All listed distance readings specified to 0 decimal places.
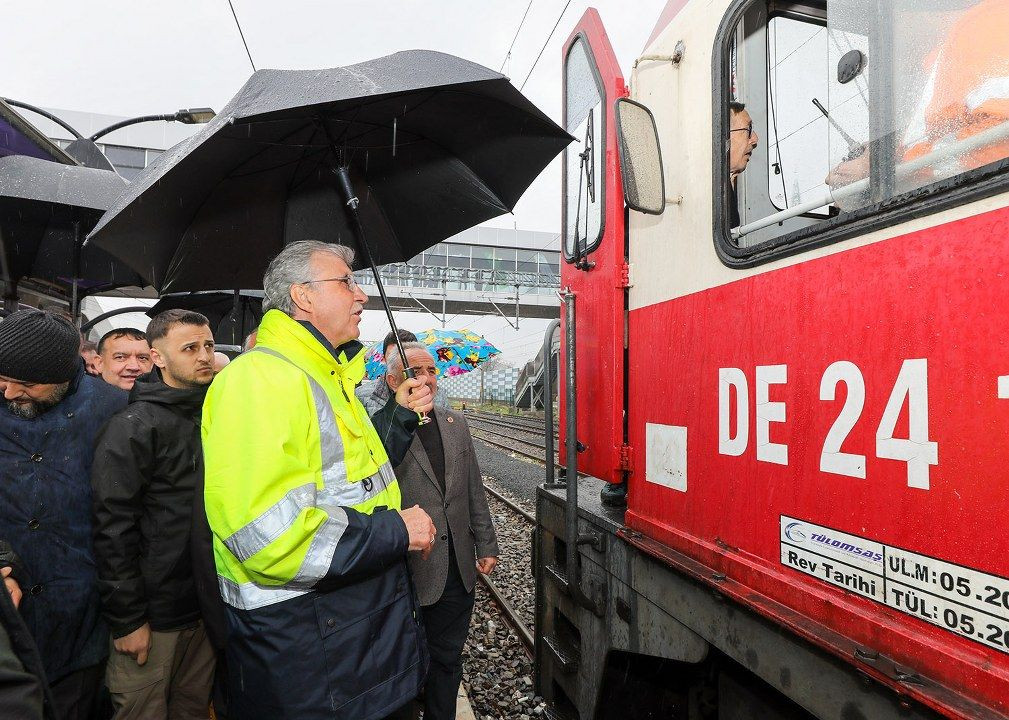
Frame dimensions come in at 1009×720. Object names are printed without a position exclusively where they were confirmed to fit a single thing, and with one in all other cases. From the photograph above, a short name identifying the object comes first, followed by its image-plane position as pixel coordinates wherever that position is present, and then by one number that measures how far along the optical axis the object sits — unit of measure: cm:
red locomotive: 119
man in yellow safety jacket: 168
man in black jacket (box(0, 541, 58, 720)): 109
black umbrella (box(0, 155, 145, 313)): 407
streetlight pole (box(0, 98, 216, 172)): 638
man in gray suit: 316
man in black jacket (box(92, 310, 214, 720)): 234
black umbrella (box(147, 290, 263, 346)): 699
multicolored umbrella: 781
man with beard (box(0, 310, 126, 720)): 215
